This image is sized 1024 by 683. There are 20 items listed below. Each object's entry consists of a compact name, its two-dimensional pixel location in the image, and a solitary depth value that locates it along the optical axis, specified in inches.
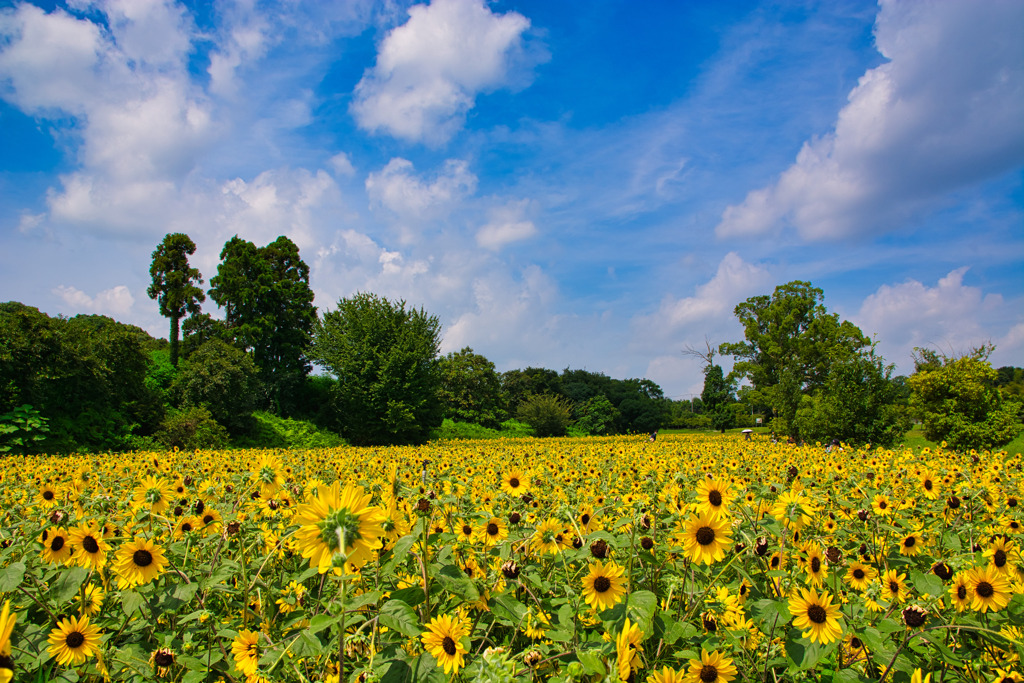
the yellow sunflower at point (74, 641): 63.8
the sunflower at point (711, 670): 57.6
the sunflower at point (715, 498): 70.2
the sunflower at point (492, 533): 83.0
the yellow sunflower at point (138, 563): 71.1
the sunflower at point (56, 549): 75.6
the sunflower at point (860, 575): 79.4
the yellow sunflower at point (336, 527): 43.4
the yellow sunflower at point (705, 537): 66.2
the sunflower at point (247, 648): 61.8
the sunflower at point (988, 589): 66.9
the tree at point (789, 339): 1306.6
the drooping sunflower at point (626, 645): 53.4
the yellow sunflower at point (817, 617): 58.1
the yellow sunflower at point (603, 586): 62.1
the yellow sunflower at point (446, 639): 55.8
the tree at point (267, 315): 1100.5
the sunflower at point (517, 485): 109.3
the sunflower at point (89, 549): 74.0
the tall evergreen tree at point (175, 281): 1089.4
